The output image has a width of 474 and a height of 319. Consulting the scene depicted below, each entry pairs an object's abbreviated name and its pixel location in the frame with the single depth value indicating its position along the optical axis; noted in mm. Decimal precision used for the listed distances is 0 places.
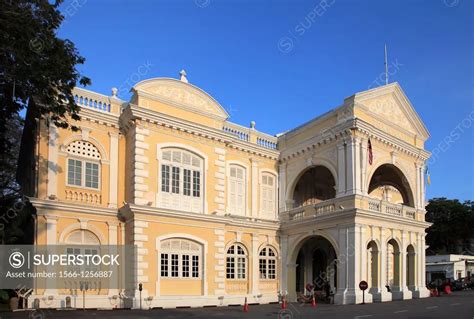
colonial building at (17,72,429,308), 20297
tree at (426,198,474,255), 55156
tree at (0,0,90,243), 12891
